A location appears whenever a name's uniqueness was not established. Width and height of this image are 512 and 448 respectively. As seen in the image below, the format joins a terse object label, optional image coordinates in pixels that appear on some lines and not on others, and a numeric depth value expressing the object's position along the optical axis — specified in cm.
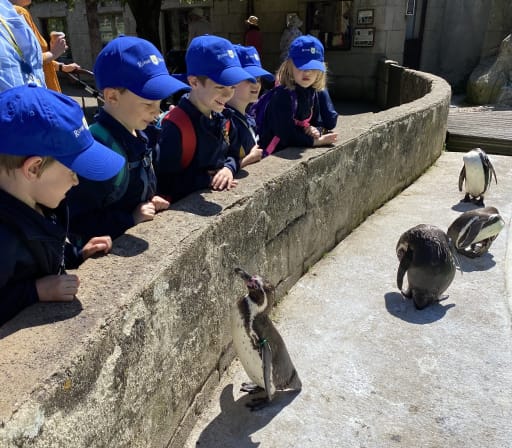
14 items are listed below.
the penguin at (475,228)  407
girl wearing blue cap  380
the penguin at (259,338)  237
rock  1307
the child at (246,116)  338
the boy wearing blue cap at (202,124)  281
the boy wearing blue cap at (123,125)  228
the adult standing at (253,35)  1266
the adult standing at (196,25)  1174
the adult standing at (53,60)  421
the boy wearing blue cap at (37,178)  154
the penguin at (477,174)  529
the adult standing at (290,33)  1312
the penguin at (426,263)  337
